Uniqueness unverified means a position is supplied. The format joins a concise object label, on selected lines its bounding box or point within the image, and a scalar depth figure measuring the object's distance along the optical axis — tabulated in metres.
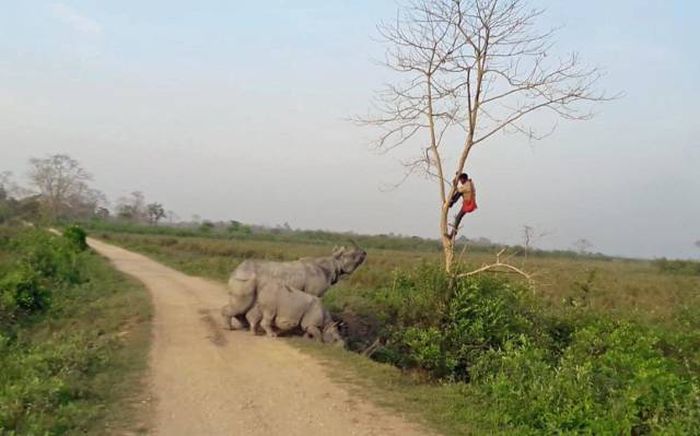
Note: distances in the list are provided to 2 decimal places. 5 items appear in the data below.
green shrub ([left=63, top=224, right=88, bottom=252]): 31.81
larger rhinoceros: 11.98
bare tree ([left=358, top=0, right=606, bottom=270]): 10.40
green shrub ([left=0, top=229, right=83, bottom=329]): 15.16
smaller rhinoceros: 11.48
